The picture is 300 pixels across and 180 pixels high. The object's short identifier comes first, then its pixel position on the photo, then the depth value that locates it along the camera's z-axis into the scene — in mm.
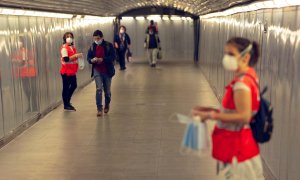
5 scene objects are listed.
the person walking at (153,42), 19266
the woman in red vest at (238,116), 3217
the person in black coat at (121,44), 18766
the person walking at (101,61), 9133
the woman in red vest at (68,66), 9641
